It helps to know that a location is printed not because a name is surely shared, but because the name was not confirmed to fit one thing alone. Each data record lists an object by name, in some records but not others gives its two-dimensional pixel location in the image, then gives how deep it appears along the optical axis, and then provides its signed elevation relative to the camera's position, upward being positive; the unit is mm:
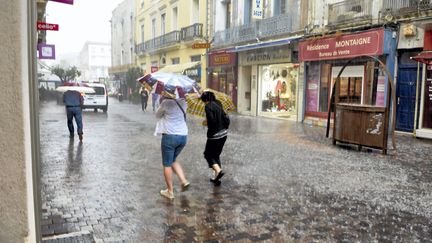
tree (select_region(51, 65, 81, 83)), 42406 +992
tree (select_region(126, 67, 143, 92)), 36562 +648
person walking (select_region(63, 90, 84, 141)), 10727 -592
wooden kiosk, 9125 -901
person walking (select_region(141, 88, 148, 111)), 24744 -882
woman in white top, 5395 -608
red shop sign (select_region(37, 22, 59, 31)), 12656 +1728
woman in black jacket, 6199 -701
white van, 23281 -979
